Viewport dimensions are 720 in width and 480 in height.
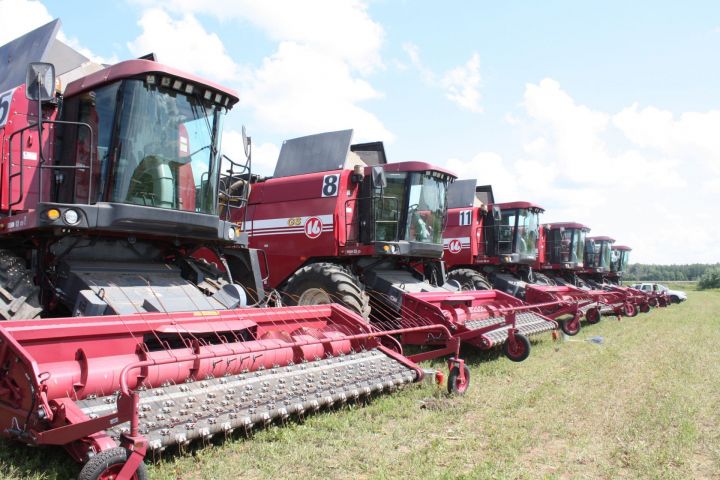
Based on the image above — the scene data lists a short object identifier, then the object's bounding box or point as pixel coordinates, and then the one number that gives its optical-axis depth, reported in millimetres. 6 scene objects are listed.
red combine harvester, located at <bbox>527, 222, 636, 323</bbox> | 17109
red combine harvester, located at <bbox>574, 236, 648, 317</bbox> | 17188
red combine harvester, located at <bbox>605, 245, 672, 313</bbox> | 21089
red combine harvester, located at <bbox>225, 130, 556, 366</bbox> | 7285
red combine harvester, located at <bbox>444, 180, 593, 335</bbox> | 12766
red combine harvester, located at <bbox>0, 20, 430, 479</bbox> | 3033
